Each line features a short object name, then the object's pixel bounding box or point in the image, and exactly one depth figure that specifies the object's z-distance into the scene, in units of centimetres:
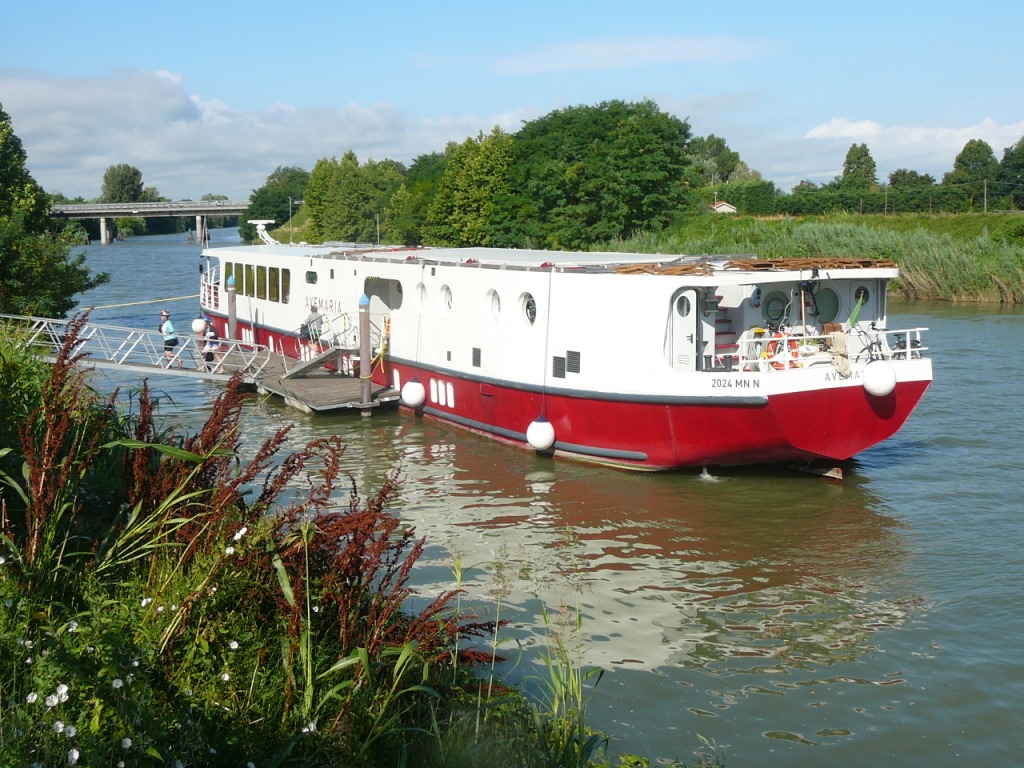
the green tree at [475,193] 6081
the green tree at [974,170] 7019
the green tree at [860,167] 9399
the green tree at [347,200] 8806
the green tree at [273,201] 12019
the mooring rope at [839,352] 1529
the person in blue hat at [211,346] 2380
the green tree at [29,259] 2308
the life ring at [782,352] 1555
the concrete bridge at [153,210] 11975
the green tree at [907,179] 8300
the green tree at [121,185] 17788
